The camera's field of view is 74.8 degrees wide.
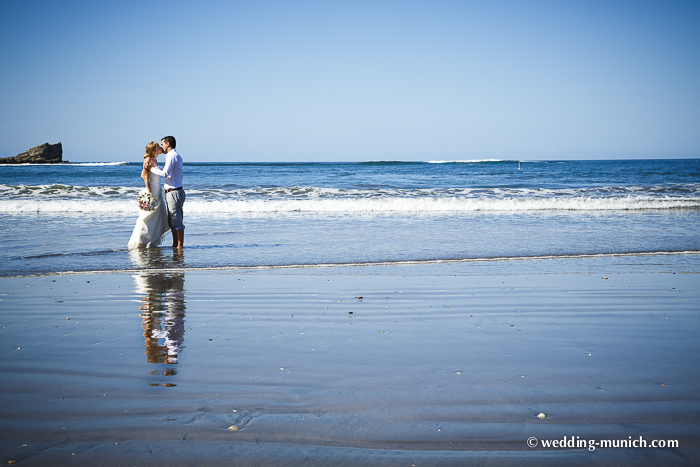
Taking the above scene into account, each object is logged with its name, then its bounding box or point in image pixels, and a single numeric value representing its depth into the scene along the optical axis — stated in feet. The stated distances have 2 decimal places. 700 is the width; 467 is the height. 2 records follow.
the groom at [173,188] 27.17
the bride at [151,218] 27.48
